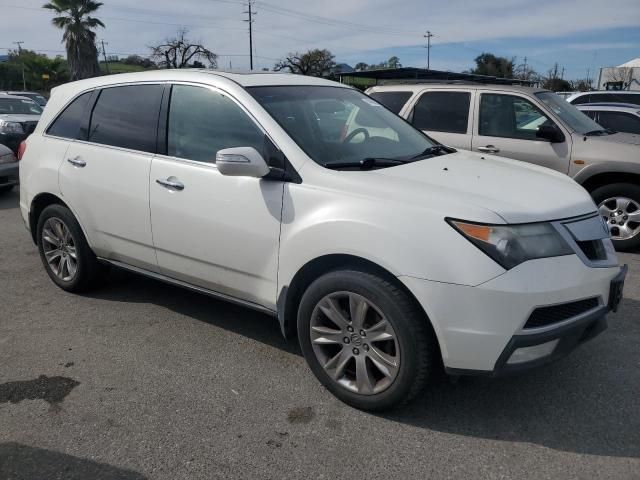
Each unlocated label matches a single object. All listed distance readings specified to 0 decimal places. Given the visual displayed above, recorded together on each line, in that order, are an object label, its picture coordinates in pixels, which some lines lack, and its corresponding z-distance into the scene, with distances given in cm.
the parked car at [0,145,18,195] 923
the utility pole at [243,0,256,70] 4860
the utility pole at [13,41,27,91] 5706
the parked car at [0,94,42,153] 1159
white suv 263
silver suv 614
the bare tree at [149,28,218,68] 5412
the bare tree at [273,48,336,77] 5856
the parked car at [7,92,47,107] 2176
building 3891
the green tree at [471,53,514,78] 6017
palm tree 3375
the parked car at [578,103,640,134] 929
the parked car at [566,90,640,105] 1305
